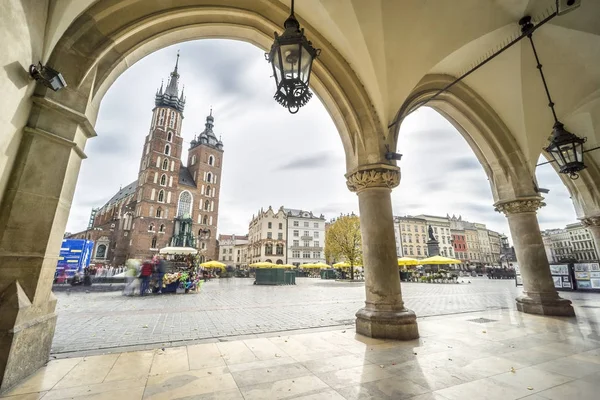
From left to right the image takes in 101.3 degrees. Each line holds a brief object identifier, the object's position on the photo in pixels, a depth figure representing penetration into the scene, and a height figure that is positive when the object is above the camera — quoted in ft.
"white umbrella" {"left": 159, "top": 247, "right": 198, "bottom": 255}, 55.01 +3.26
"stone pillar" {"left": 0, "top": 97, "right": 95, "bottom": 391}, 8.52 +1.25
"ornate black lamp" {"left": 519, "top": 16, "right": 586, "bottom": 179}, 15.65 +7.39
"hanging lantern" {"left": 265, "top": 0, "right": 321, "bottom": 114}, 9.04 +7.38
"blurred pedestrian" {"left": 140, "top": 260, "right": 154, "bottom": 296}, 39.25 -1.56
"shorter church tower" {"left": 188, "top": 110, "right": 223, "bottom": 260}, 154.41 +57.24
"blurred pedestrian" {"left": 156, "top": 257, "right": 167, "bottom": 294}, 40.49 -0.81
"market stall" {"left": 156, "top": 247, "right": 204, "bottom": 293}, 40.50 -2.26
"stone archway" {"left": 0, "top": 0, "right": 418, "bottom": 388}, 9.06 +5.76
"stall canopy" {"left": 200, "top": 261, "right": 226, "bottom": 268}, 80.07 +0.33
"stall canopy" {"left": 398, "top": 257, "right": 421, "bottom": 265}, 76.44 +1.24
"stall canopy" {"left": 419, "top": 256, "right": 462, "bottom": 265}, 67.40 +1.36
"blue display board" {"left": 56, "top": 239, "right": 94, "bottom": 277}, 50.75 +2.01
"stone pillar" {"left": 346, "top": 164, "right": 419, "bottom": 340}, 14.26 +0.32
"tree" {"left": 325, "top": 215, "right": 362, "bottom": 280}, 95.09 +10.24
